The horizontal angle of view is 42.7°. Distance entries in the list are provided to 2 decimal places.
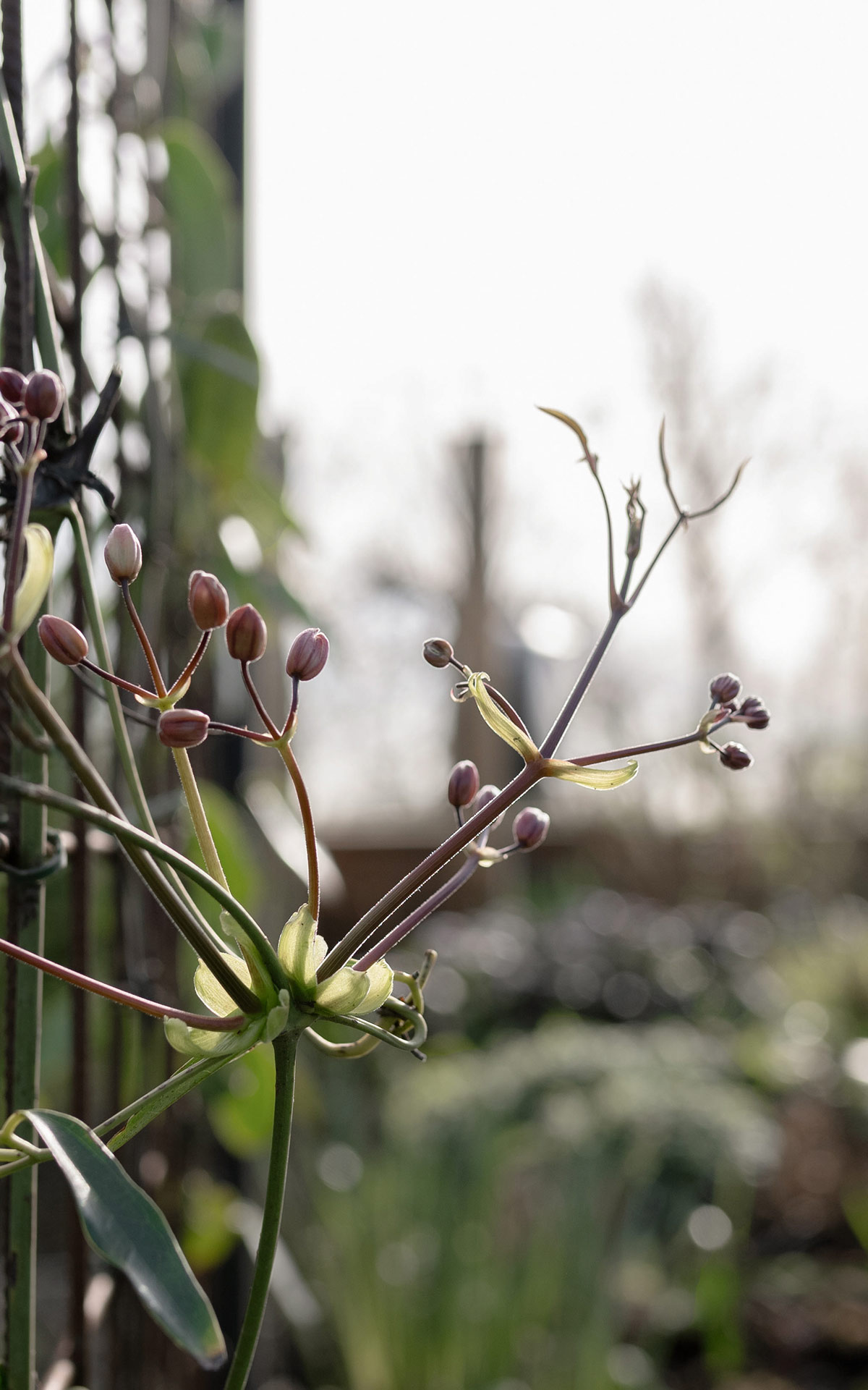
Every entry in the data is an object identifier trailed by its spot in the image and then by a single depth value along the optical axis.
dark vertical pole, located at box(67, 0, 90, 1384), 0.34
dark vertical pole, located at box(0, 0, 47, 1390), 0.26
